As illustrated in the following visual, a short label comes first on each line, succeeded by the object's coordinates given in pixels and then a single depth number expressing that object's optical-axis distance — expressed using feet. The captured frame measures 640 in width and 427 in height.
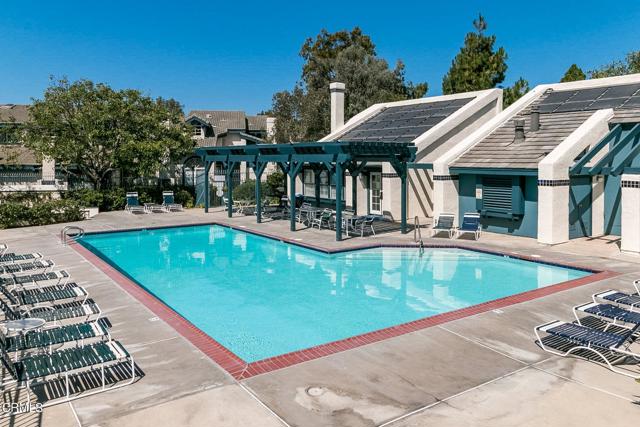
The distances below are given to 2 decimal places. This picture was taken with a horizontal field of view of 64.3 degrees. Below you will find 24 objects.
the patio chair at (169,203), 95.35
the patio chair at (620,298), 28.94
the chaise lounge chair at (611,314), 25.96
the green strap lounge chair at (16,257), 43.80
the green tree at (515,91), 121.80
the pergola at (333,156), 59.21
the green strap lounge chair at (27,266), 39.86
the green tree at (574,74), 139.54
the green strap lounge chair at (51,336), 22.62
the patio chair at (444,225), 62.08
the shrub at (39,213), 74.43
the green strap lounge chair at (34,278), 36.40
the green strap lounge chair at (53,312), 26.91
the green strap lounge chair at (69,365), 19.75
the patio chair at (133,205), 92.30
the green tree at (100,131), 87.61
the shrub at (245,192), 103.45
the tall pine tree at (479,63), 128.77
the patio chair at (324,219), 69.97
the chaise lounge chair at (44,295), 30.50
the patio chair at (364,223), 63.41
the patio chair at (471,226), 60.41
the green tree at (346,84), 122.83
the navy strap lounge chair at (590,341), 22.71
